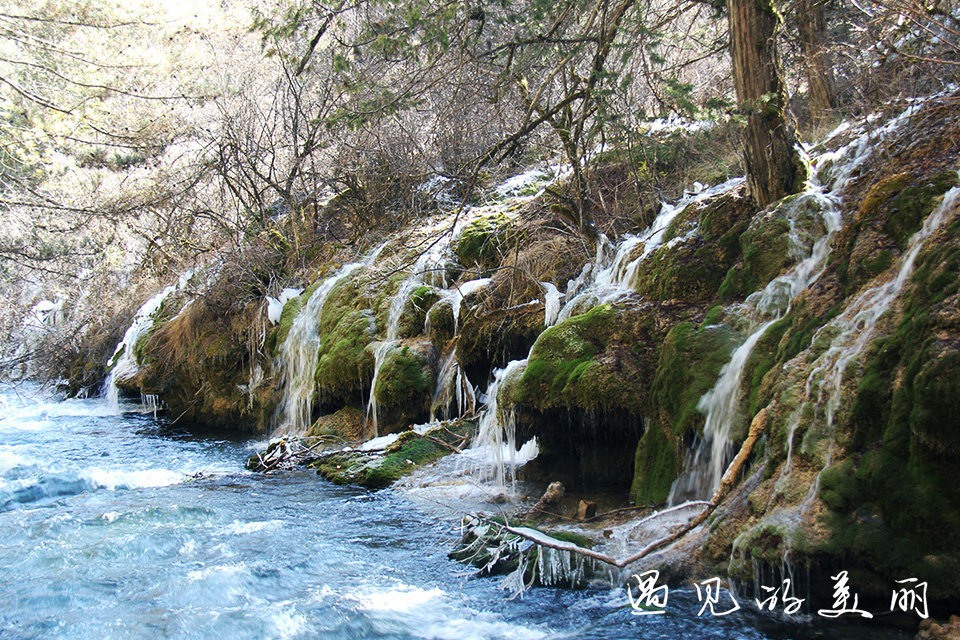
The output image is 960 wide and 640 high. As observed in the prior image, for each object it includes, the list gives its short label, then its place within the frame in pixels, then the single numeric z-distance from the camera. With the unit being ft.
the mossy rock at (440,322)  30.14
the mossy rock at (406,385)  28.78
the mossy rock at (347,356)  31.22
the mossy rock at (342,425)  30.14
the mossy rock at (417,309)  31.89
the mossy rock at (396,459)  23.71
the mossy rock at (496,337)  26.86
